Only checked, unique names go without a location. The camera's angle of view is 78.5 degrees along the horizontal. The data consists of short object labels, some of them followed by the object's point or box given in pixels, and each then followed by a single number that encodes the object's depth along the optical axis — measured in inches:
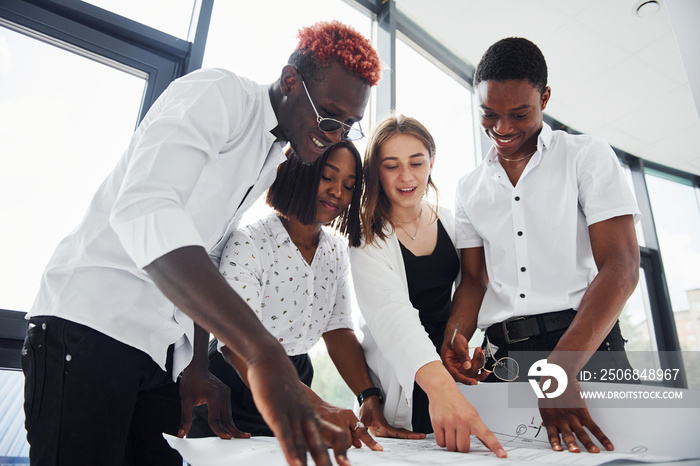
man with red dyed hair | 19.5
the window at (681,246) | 176.1
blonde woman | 41.1
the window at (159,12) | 64.5
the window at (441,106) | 116.0
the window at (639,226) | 182.1
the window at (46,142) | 52.4
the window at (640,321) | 167.5
